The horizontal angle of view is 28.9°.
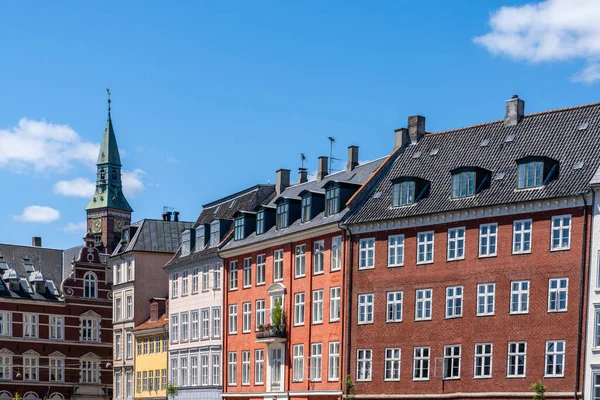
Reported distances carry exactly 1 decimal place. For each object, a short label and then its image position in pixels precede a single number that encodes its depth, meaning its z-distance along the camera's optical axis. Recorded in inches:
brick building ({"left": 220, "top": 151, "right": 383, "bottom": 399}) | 2439.7
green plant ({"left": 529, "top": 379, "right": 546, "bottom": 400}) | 1953.7
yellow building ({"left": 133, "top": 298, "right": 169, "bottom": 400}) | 3245.6
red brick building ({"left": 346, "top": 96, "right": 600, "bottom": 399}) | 1973.4
